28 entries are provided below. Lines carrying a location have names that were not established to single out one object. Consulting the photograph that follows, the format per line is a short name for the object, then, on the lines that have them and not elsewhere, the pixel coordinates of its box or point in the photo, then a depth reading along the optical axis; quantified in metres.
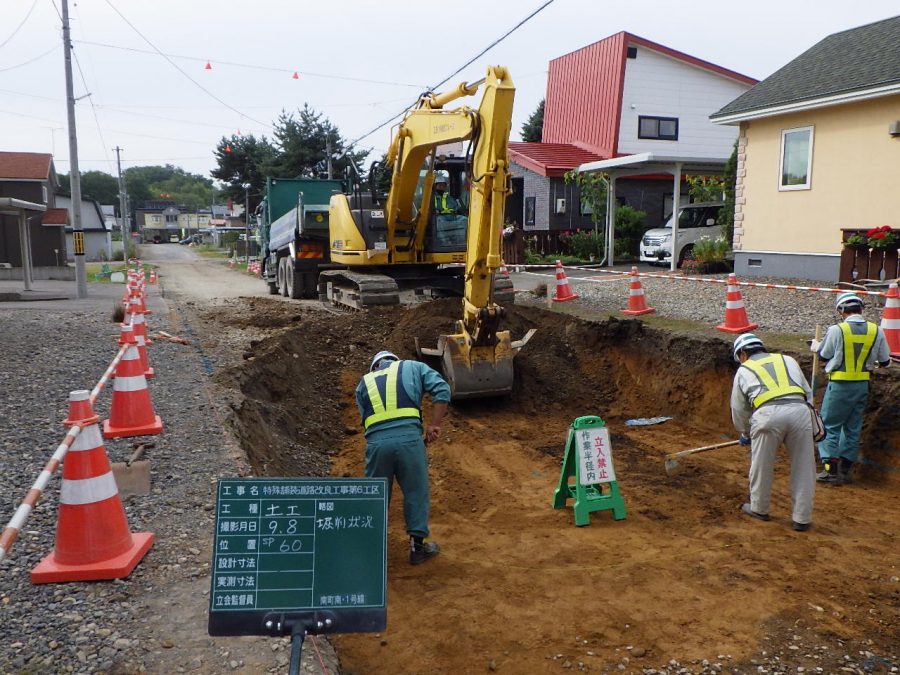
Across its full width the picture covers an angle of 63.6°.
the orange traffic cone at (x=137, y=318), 8.19
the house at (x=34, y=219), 32.66
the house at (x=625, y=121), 26.14
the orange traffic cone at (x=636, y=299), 12.08
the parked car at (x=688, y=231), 21.38
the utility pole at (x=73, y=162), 18.38
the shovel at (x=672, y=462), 6.83
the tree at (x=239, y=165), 46.94
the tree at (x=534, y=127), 45.66
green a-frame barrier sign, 6.07
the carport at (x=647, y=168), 18.91
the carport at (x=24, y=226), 19.61
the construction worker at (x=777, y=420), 5.84
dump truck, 16.91
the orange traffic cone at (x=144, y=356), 8.33
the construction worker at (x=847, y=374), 6.93
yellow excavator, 8.64
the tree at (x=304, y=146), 41.44
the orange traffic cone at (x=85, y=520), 3.90
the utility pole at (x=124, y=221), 38.84
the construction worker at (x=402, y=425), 5.10
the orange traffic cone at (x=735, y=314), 10.19
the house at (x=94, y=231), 51.17
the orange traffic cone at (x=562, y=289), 14.08
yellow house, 13.96
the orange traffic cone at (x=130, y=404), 6.12
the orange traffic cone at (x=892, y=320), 8.59
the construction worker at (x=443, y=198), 13.16
